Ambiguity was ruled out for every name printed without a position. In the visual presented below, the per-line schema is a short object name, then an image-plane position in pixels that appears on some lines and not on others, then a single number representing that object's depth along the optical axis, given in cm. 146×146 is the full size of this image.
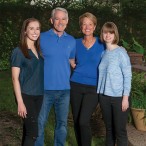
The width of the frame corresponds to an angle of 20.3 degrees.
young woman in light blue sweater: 445
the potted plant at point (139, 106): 635
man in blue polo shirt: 454
